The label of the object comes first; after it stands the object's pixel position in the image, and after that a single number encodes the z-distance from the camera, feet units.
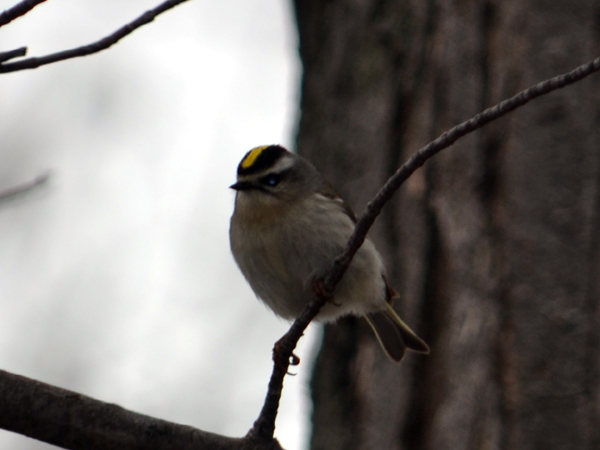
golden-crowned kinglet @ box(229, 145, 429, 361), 23.24
